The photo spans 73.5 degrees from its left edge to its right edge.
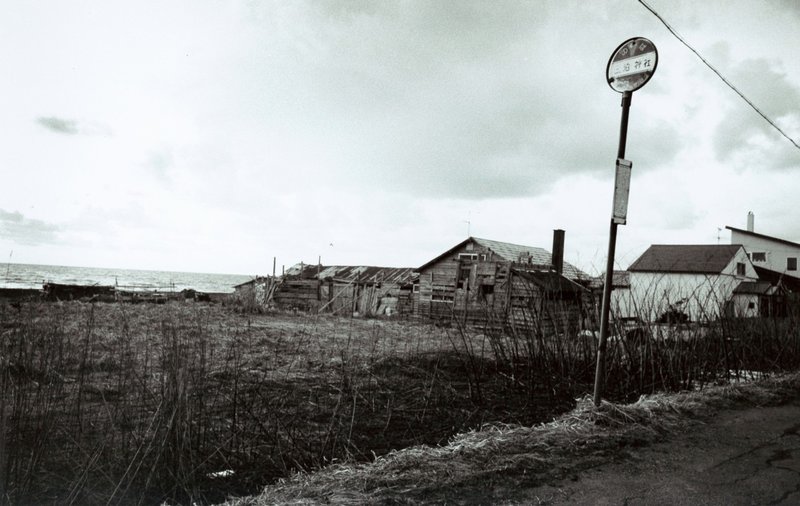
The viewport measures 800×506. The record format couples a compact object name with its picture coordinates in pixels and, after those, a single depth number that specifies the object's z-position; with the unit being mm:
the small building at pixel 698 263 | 35969
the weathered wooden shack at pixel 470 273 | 24531
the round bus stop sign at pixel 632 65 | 4727
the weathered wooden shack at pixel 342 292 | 29391
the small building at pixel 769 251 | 43094
